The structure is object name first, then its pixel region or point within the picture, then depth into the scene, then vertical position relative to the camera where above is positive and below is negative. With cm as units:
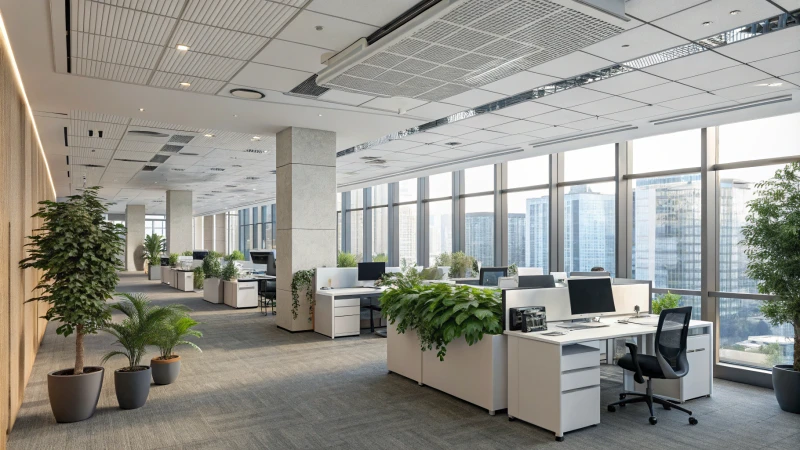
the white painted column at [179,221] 1891 +22
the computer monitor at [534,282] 642 -69
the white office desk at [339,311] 855 -142
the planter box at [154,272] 2178 -189
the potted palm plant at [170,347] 569 -134
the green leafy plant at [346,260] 1263 -85
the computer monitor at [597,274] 704 -67
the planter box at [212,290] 1363 -167
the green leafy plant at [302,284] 884 -99
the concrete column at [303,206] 882 +35
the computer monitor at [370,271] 931 -81
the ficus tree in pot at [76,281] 457 -48
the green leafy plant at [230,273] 1331 -118
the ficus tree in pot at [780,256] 532 -33
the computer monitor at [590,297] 539 -75
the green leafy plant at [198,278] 1659 -164
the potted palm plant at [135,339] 501 -112
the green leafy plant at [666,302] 685 -102
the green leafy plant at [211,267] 1364 -106
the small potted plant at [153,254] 2184 -117
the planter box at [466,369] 487 -147
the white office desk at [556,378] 432 -131
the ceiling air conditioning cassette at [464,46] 369 +149
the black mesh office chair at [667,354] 469 -119
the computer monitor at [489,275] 871 -83
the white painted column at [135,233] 2600 -29
